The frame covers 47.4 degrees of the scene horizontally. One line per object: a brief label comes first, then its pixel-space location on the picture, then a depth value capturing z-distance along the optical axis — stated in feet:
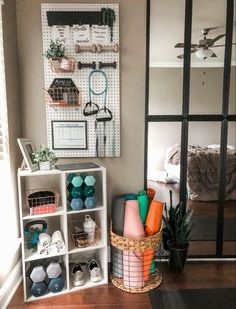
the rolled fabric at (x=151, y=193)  7.30
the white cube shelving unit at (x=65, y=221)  6.03
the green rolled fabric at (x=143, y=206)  6.73
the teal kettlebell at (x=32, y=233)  6.37
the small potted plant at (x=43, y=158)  6.06
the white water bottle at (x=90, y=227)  6.54
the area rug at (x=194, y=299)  5.77
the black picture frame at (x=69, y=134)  6.95
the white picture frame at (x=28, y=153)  5.94
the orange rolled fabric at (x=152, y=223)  6.50
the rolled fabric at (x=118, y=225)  6.53
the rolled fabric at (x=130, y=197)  6.84
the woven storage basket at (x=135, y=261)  6.18
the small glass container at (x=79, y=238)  6.46
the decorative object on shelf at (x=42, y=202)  6.03
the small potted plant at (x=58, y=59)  6.31
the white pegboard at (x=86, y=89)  6.61
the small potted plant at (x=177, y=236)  6.99
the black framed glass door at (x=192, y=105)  6.95
